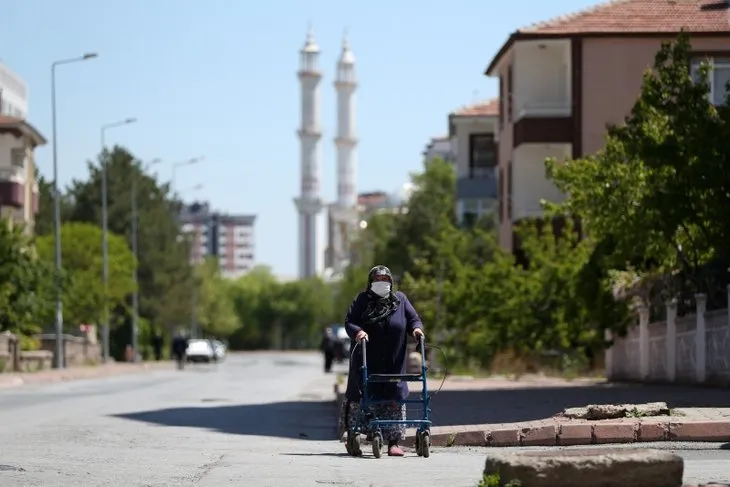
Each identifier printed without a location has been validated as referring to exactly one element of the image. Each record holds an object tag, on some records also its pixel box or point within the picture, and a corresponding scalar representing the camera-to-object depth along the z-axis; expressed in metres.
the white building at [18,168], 80.38
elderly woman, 16.53
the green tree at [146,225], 113.56
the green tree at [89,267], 78.12
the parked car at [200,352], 101.88
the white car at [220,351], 117.95
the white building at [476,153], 79.12
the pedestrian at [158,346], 97.50
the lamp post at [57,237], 61.12
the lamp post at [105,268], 77.12
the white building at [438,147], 129.88
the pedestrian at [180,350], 79.31
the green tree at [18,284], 54.09
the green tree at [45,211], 116.62
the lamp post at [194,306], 125.86
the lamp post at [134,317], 86.97
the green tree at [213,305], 141.00
